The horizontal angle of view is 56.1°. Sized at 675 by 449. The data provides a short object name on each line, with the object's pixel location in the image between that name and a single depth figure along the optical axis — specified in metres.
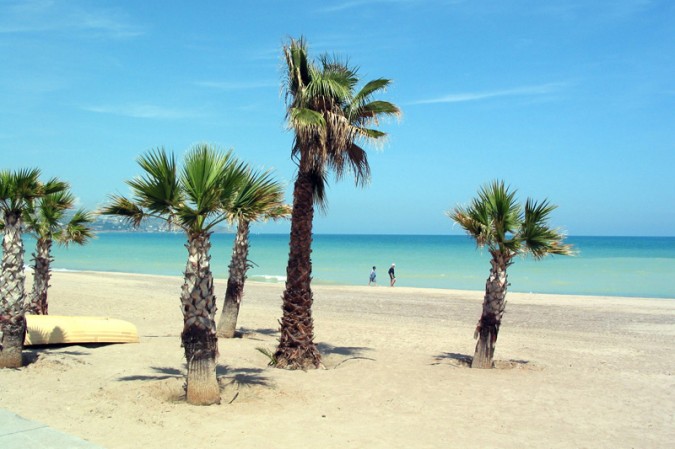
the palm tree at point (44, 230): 14.33
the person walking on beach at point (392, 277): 41.44
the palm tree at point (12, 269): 10.19
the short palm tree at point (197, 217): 8.44
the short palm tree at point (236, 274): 15.12
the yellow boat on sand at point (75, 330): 12.44
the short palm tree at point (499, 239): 12.58
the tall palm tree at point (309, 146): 11.53
